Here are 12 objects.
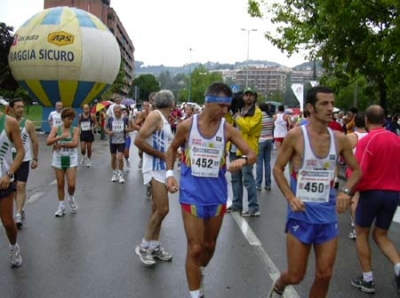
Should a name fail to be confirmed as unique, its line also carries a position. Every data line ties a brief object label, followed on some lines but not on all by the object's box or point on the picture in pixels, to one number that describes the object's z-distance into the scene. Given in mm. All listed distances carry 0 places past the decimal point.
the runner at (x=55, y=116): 14523
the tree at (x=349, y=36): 12588
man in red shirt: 5301
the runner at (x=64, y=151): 8570
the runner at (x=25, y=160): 7820
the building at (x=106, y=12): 94562
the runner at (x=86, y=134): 16031
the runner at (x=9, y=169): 5527
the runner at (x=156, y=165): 6125
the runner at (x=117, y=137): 13141
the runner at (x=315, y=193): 4191
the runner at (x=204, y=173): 4621
